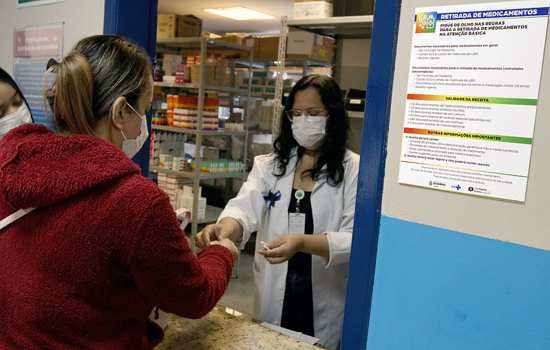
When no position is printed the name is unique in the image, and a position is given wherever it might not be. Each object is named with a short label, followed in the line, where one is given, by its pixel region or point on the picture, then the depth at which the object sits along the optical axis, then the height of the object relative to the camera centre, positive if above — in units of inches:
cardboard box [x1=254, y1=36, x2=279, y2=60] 218.2 +34.1
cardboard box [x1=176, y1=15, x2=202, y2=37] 199.6 +38.1
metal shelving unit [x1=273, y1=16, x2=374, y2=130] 113.9 +25.4
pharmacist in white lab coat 74.6 -14.3
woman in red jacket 31.7 -8.7
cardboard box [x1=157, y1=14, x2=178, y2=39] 197.9 +36.6
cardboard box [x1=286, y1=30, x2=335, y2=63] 123.6 +21.0
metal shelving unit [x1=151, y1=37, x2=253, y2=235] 178.1 +10.0
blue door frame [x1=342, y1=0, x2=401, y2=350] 38.4 -4.0
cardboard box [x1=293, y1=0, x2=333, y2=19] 119.3 +29.6
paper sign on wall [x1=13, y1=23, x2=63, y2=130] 74.0 +7.5
